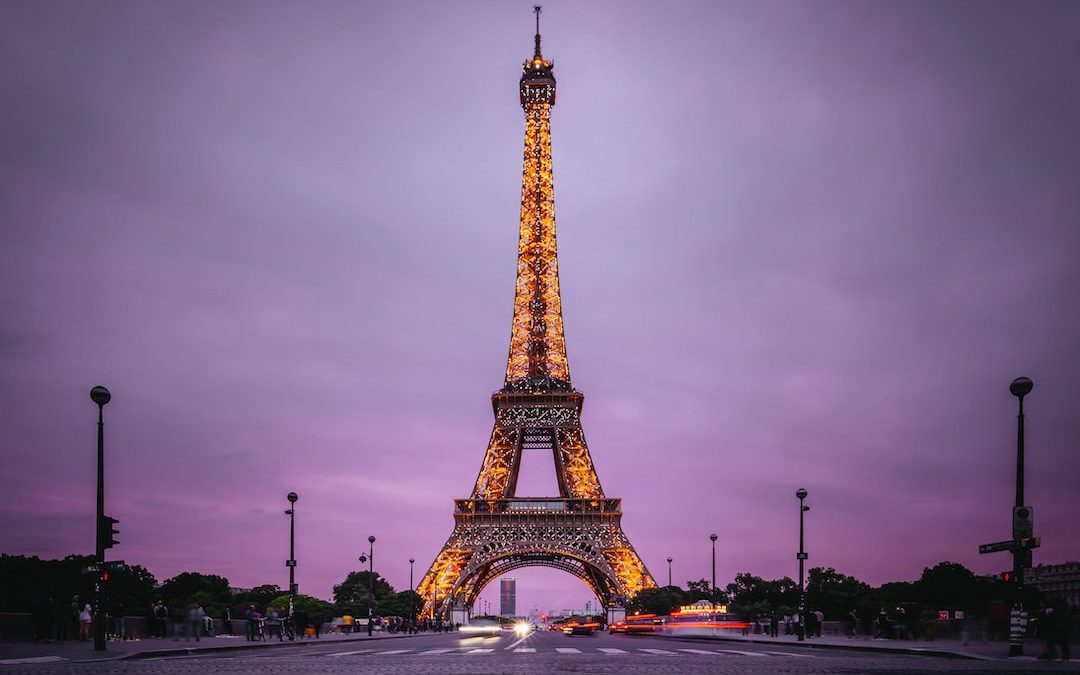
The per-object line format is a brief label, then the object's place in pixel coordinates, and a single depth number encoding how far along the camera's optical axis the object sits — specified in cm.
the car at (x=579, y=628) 5072
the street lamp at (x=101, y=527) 2158
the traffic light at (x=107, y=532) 2153
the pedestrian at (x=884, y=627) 3650
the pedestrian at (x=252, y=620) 3531
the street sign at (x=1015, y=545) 2100
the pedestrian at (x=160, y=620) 3450
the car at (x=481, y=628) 6162
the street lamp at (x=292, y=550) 3913
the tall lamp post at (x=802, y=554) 3682
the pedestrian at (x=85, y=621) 2877
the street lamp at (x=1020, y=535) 2025
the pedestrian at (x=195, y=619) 3148
